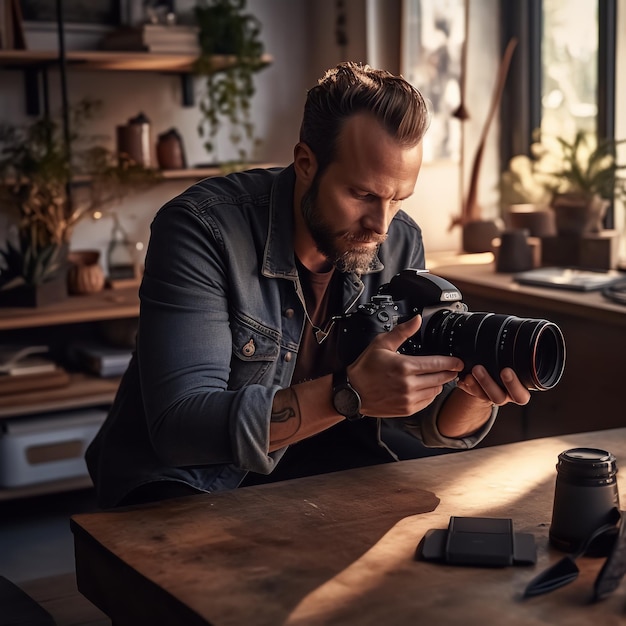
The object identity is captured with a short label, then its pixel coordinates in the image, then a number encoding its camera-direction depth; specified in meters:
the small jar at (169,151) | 3.29
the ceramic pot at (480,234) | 3.34
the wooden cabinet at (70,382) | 2.89
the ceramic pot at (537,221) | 3.09
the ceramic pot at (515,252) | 2.95
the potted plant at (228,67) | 3.25
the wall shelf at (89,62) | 3.05
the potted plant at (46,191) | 3.02
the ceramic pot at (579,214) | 2.95
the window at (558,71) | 3.13
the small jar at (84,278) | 3.18
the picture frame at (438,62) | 3.46
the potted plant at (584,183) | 2.96
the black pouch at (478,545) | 1.18
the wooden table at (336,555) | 1.06
